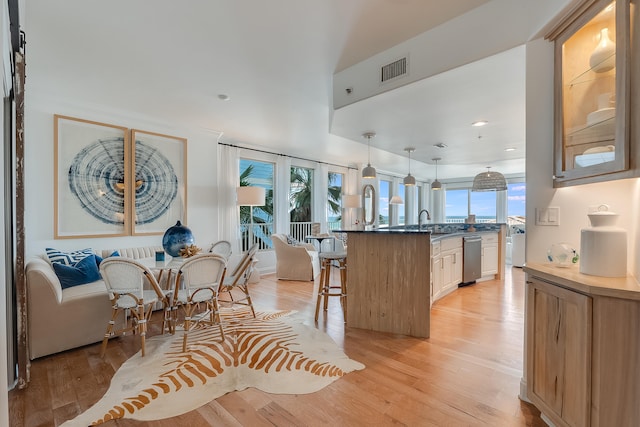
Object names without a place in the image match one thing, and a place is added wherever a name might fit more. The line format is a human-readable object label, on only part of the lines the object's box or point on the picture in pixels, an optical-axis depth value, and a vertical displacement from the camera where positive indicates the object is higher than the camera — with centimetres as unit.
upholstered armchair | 546 -89
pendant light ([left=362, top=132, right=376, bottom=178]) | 456 +61
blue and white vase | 312 -30
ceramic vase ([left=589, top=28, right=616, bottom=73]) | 151 +82
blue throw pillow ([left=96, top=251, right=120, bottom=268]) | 351 -55
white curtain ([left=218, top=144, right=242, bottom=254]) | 536 +29
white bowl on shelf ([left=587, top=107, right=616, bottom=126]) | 150 +51
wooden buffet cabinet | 132 -65
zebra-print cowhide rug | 193 -122
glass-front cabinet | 142 +65
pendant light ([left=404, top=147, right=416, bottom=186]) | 546 +57
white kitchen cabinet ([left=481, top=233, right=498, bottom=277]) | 533 -73
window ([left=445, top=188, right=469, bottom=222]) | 1053 +28
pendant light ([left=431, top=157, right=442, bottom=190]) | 643 +57
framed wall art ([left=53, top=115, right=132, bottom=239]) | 368 +41
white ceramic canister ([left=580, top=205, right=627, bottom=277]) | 155 -18
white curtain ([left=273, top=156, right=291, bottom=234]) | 632 +34
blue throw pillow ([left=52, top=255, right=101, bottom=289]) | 304 -64
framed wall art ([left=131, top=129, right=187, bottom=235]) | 429 +44
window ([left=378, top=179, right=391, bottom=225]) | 884 +34
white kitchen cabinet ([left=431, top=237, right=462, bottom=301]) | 391 -74
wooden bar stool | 346 -74
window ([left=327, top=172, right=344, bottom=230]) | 774 +29
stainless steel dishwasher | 487 -75
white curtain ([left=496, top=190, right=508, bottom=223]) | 945 +22
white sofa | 253 -90
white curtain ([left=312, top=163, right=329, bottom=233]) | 718 +43
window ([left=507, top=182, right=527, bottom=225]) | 922 +37
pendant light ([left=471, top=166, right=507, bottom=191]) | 501 +51
